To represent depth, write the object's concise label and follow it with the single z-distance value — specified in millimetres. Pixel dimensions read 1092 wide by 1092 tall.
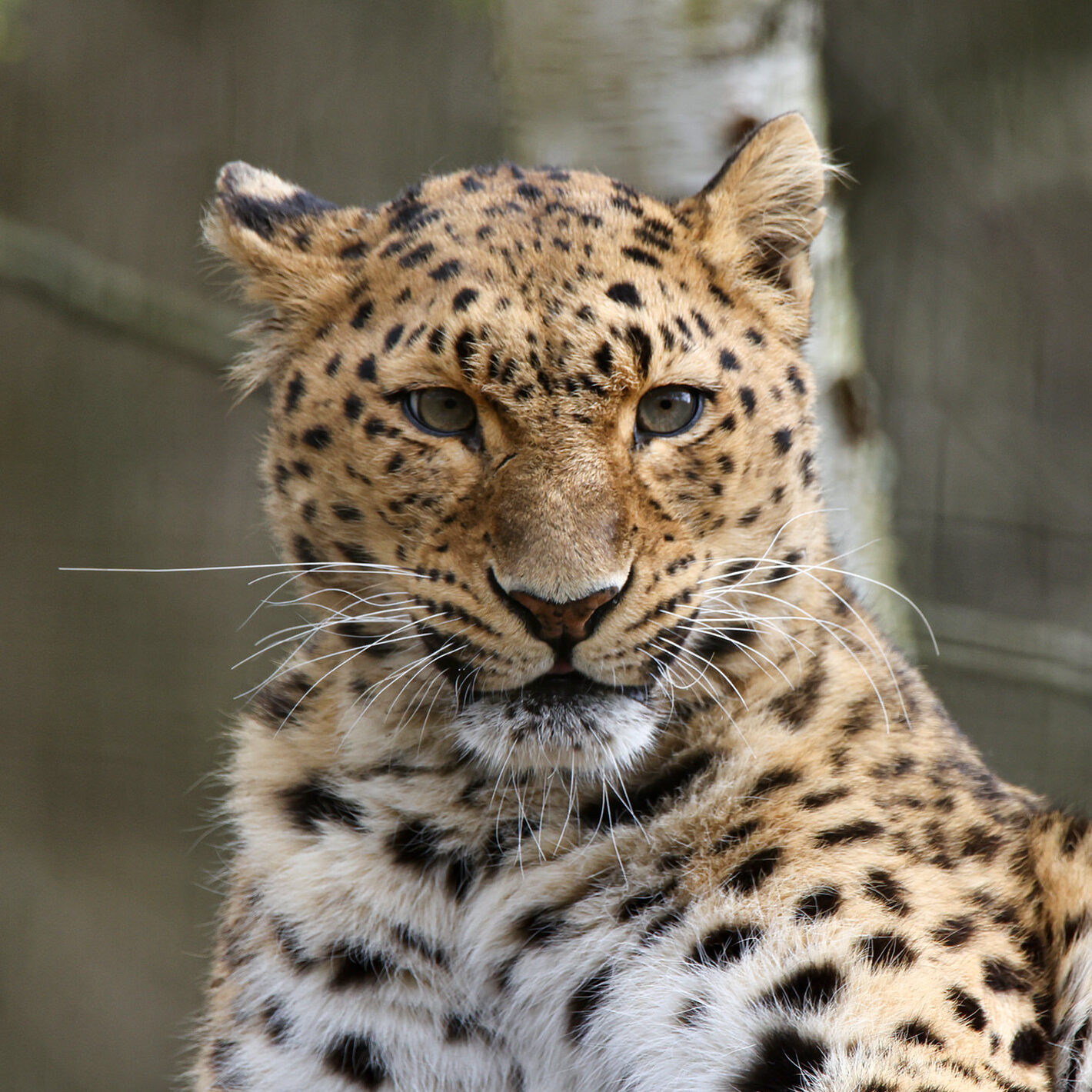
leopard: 6437
